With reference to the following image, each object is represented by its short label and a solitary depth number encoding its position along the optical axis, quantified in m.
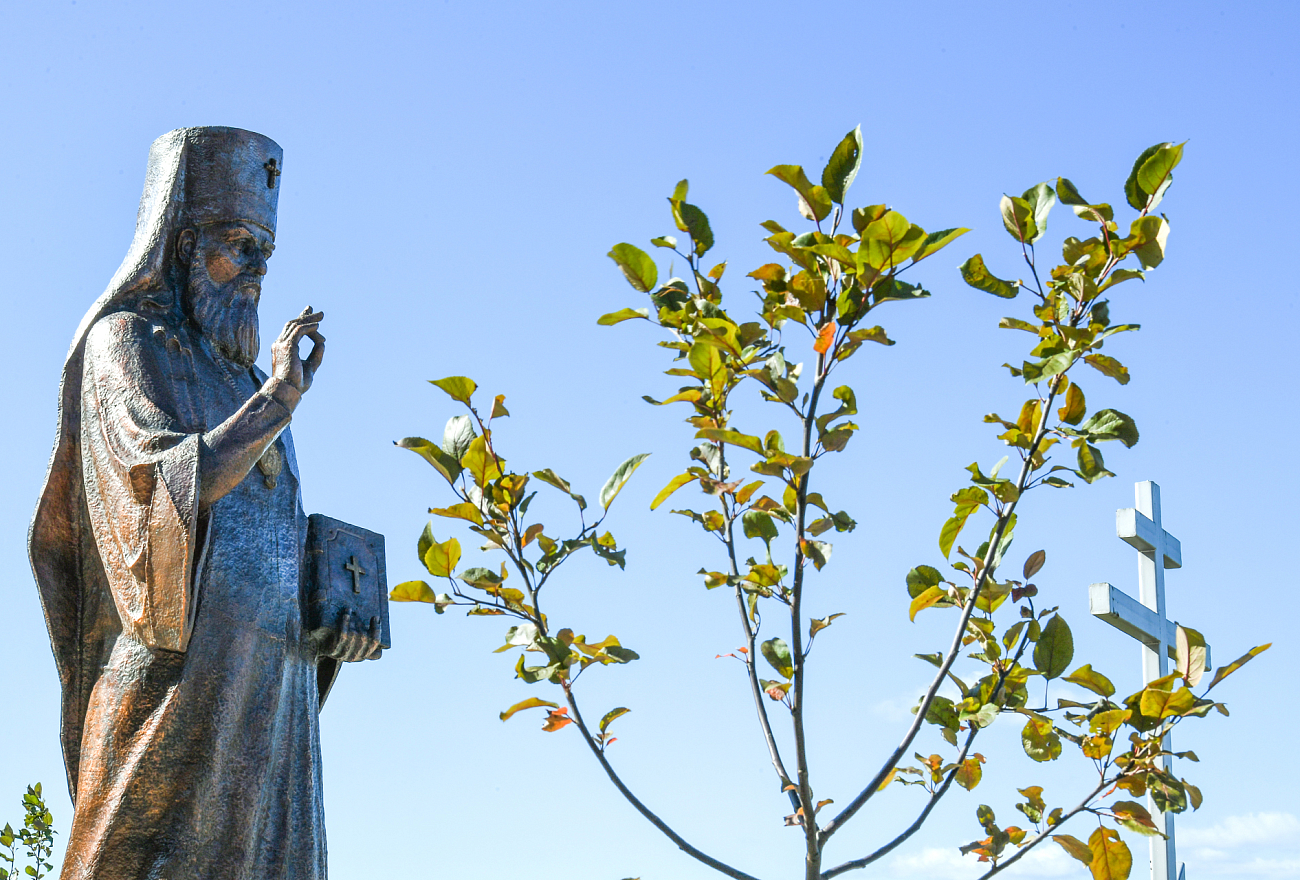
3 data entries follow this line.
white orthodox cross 7.10
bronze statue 3.50
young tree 2.62
